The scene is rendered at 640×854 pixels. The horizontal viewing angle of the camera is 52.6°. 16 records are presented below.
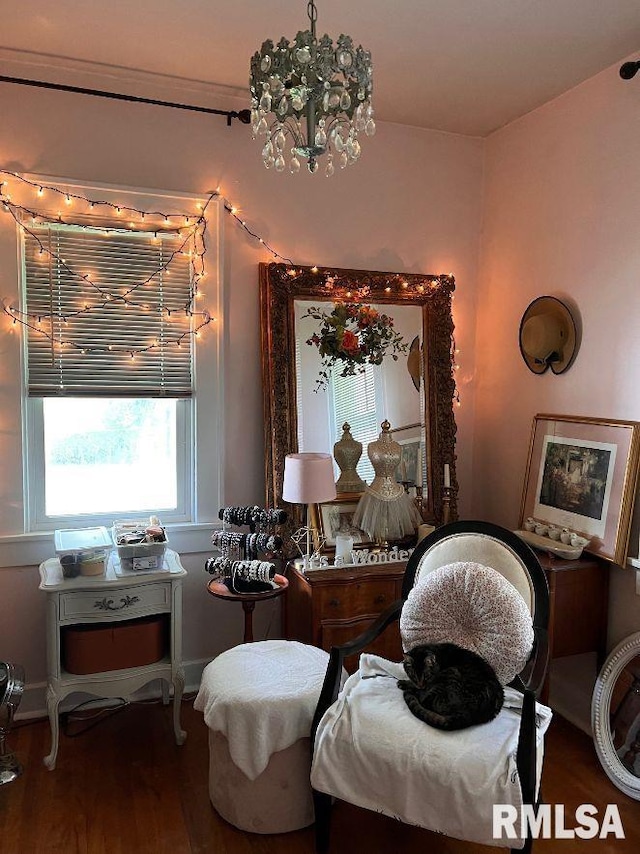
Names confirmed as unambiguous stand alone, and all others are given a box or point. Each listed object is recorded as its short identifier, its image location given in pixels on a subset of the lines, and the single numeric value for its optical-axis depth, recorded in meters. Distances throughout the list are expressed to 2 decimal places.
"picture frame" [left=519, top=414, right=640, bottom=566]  2.64
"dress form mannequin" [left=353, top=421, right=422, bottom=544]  3.12
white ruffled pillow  2.22
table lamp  2.74
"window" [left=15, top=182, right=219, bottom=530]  2.80
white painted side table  2.54
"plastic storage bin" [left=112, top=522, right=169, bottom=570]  2.63
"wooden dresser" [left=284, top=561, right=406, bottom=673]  2.77
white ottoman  2.12
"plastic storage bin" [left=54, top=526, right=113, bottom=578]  2.56
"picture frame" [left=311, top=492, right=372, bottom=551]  3.12
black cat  2.03
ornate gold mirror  3.09
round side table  2.72
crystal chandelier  1.47
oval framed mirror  2.46
